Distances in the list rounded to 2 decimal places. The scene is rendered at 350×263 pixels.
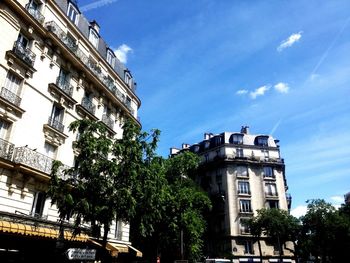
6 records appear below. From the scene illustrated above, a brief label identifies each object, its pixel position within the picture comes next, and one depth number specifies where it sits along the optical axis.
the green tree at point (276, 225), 40.69
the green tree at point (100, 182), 12.21
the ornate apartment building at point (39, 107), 13.63
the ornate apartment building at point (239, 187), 45.06
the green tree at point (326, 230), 34.09
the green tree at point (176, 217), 17.27
